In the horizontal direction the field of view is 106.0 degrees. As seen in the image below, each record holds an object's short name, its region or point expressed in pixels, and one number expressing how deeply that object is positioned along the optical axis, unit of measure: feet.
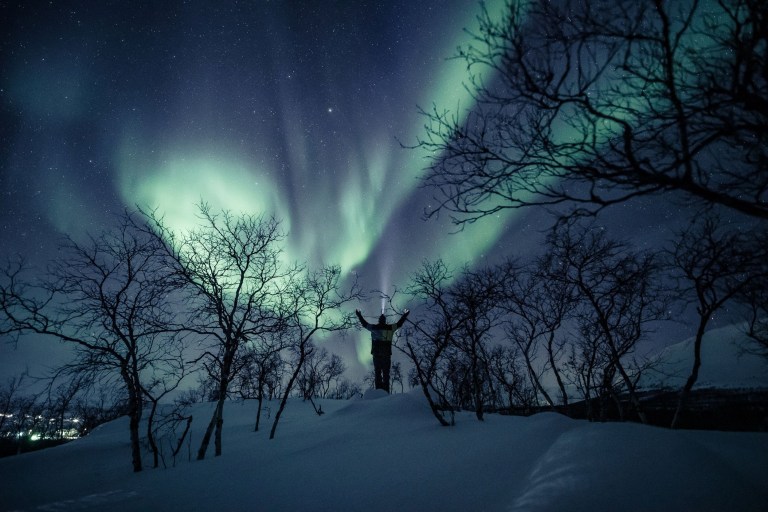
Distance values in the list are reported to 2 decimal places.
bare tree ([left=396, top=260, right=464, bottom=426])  26.48
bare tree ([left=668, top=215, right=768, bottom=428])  28.62
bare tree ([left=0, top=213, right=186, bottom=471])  27.63
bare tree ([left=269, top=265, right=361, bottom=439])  42.49
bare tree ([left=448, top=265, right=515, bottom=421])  28.14
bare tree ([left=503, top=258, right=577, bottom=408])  41.99
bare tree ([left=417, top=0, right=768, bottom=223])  9.15
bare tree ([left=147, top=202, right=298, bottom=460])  31.12
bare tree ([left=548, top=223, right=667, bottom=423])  35.42
